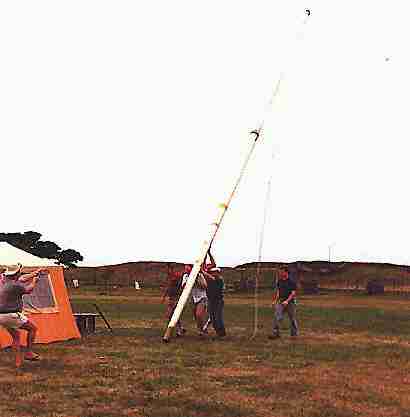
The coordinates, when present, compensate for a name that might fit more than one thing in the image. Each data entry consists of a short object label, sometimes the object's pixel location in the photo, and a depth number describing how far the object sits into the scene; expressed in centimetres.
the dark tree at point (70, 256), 9056
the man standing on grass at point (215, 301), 1944
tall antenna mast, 1831
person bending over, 1916
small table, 2038
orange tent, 1791
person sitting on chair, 1346
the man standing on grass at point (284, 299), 1900
